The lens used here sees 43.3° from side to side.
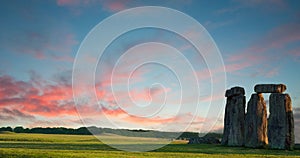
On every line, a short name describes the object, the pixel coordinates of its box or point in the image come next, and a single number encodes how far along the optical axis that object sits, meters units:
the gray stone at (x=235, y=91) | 32.34
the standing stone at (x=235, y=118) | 31.62
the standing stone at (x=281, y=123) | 28.64
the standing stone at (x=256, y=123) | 29.70
